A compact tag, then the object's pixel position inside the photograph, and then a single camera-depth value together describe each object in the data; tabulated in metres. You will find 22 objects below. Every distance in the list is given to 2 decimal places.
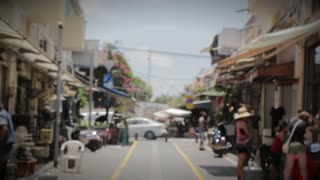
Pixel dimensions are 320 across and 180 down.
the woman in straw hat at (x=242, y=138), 12.43
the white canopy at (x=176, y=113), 51.31
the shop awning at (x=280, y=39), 13.12
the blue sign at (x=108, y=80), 41.88
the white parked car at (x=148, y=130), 41.19
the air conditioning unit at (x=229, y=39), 36.03
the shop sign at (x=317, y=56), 15.36
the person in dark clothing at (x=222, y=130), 22.77
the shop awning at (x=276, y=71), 16.97
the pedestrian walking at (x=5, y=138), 11.09
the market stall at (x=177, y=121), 47.94
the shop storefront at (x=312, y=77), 15.39
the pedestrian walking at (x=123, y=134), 29.58
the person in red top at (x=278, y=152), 13.23
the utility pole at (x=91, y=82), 28.61
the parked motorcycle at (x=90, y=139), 23.31
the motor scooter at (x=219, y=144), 22.42
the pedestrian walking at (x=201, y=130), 26.94
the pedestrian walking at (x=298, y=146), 11.08
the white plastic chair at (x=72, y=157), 15.23
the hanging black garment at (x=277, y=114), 18.61
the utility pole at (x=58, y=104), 16.70
